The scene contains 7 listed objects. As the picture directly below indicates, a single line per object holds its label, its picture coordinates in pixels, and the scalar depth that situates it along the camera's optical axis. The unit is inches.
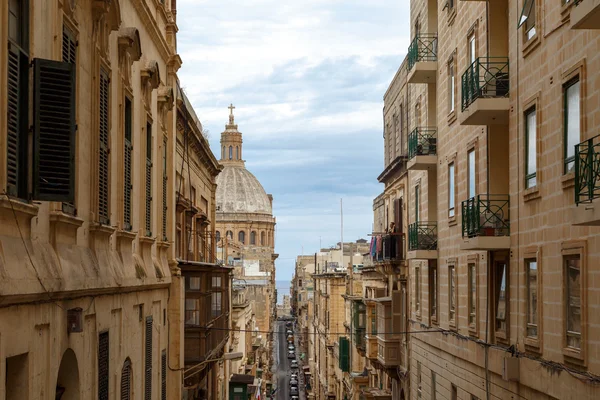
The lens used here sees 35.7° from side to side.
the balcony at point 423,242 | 952.1
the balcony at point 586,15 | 380.9
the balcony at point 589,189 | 394.0
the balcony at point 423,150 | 965.8
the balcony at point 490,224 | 658.8
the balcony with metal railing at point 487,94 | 657.0
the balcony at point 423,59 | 967.6
